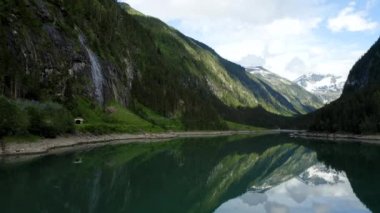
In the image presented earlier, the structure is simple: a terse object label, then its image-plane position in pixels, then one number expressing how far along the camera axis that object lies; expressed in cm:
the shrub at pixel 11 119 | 8062
